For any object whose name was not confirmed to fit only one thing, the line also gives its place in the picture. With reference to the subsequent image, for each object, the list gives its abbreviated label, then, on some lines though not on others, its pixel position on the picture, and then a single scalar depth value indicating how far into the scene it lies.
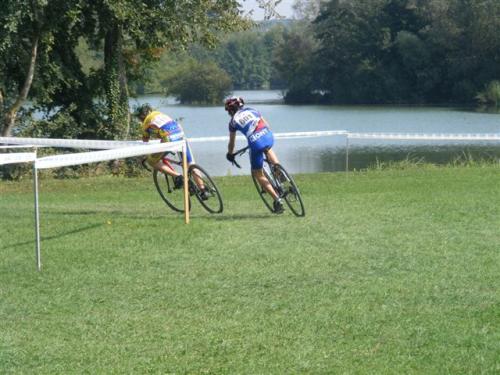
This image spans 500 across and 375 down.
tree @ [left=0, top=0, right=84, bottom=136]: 22.94
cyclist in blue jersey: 12.62
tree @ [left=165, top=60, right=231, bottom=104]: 83.81
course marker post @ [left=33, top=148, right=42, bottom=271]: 9.02
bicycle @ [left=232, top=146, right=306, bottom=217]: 12.66
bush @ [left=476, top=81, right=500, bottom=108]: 71.19
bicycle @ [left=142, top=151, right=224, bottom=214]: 13.33
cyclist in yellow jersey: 13.67
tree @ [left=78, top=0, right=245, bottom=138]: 26.00
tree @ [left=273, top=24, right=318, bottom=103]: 95.56
